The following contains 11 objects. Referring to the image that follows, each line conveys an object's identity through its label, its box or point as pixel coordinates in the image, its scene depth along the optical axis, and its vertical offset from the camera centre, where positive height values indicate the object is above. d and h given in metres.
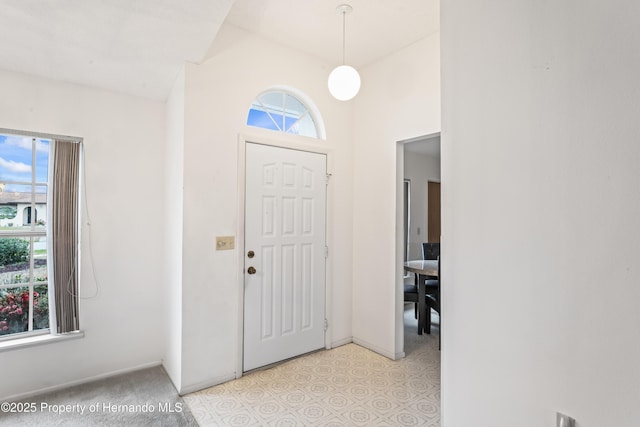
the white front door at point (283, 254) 2.69 -0.35
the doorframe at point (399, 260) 2.98 -0.42
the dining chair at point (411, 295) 3.58 -0.90
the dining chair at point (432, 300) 3.47 -0.93
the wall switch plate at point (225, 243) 2.50 -0.22
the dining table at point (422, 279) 3.33 -0.69
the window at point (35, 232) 2.34 -0.13
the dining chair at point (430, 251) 4.53 -0.50
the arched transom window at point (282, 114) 2.80 +0.97
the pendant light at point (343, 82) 2.43 +1.07
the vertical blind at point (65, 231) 2.42 -0.13
